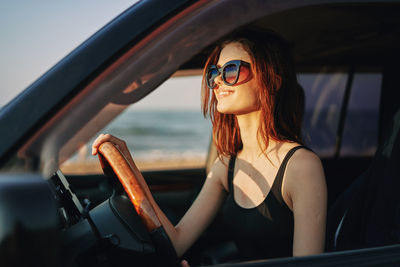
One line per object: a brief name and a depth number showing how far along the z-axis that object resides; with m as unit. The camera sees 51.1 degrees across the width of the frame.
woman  1.40
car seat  1.38
